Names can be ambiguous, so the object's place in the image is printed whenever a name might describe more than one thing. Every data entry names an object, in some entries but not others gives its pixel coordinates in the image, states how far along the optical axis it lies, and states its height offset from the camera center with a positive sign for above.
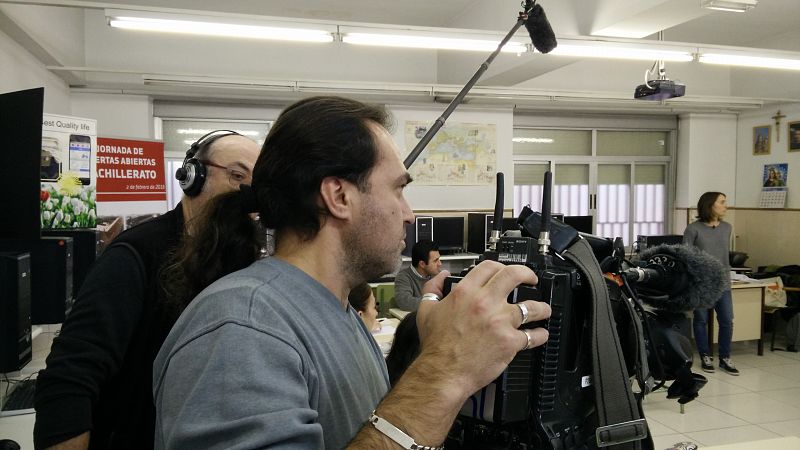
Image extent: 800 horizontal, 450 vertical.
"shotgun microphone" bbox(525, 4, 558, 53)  1.90 +0.56
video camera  0.94 -0.30
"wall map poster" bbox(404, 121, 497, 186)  7.41 +0.53
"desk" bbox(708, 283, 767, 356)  6.19 -1.19
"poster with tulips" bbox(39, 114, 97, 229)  3.59 +0.12
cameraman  0.64 -0.17
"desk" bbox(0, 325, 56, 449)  2.12 -0.89
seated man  5.09 -0.66
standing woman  5.82 -0.46
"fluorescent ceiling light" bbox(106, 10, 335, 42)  3.45 +1.03
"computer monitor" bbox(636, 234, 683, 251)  6.44 -0.45
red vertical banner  4.77 +0.18
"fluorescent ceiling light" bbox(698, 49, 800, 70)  4.46 +1.14
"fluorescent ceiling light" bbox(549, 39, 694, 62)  4.16 +1.09
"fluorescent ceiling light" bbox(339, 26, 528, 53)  3.83 +1.08
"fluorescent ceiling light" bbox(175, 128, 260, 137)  7.00 +0.75
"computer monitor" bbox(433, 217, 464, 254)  7.15 -0.47
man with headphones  1.19 -0.35
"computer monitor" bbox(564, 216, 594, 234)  7.49 -0.33
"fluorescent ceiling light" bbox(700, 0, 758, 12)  3.50 +1.18
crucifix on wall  7.63 +1.02
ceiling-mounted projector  4.46 +0.85
